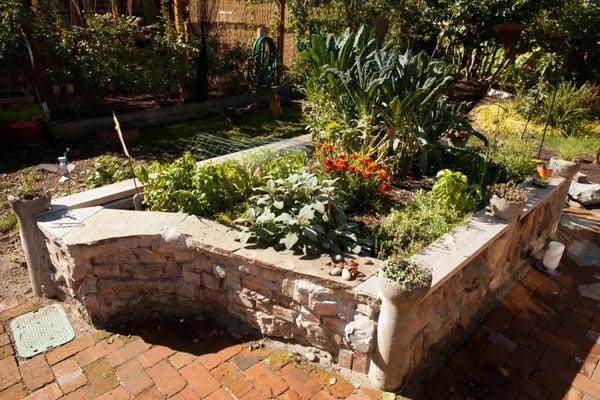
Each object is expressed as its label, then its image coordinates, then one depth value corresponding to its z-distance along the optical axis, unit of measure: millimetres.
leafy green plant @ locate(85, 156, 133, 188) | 3686
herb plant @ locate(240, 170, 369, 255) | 2516
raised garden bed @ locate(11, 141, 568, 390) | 2252
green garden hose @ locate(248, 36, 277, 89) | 8477
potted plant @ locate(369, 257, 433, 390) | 1978
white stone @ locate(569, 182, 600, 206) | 4594
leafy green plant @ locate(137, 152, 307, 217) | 2963
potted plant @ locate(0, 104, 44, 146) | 5469
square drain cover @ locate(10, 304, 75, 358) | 2551
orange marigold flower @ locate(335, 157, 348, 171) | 3065
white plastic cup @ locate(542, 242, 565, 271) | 3447
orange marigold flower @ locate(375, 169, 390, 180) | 3126
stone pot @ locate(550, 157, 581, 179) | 3679
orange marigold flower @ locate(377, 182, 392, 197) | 3235
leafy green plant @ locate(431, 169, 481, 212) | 3092
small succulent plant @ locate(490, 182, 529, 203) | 2828
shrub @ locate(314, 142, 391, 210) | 3174
